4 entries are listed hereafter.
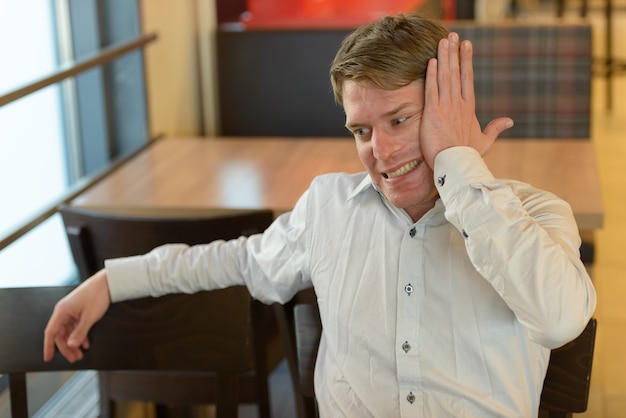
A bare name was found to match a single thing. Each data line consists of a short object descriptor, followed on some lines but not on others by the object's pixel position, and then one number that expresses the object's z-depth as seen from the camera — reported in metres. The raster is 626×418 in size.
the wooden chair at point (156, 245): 2.05
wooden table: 2.47
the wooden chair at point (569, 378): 1.50
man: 1.34
